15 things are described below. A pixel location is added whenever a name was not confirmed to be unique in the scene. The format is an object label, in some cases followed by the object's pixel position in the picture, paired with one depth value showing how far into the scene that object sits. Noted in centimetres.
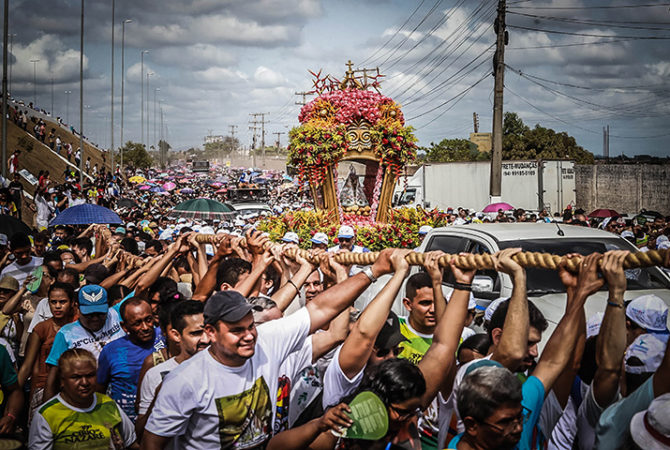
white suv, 565
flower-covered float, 1549
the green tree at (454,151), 5453
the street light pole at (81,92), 2991
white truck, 2847
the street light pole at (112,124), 4397
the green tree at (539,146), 4794
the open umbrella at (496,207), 1905
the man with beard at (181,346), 399
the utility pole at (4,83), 1917
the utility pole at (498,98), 2119
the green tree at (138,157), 9212
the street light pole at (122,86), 4862
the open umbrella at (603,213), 1683
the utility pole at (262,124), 10925
